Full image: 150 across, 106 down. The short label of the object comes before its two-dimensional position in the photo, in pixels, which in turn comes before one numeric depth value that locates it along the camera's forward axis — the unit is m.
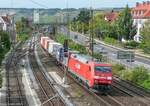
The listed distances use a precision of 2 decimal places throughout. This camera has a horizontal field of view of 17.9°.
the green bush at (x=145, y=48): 86.54
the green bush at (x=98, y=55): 66.47
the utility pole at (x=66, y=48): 52.26
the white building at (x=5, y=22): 143.00
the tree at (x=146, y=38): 84.75
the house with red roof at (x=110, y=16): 153.82
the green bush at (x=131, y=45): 104.00
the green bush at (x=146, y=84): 44.49
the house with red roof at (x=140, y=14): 117.92
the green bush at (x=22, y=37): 149.96
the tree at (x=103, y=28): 123.75
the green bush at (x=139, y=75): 47.16
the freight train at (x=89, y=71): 37.50
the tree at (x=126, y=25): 108.73
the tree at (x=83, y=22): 166.38
